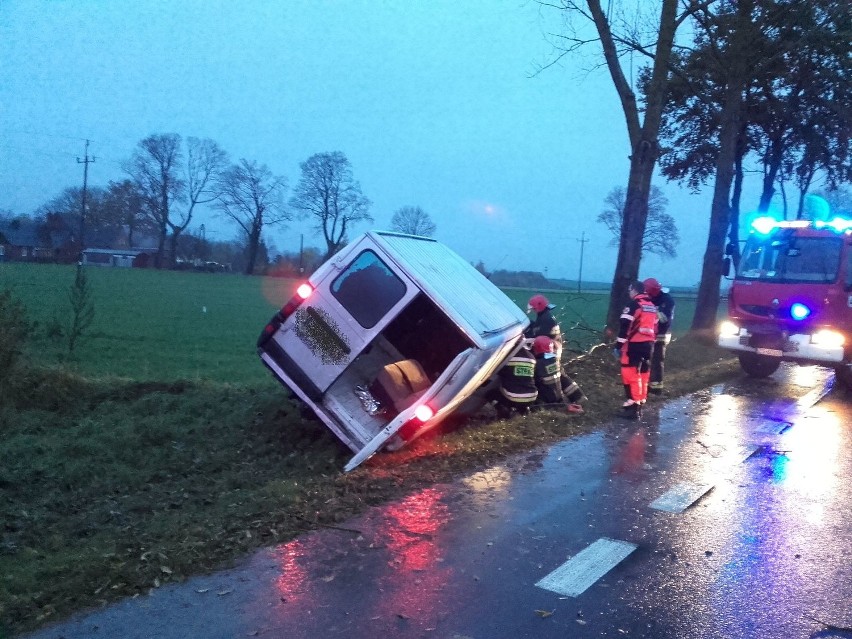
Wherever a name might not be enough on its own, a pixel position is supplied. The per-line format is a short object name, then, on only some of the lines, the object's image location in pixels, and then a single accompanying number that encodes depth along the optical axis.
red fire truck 11.84
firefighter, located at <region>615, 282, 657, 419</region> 9.38
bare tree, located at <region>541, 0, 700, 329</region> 13.44
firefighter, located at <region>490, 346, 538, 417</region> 8.78
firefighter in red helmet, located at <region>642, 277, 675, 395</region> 10.81
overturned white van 7.20
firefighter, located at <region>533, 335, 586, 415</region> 9.25
